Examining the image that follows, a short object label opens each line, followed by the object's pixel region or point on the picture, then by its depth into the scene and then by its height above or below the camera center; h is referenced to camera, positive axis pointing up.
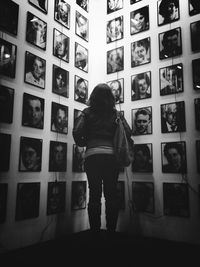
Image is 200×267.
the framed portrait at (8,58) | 2.15 +0.95
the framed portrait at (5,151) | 2.08 +0.14
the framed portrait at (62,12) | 2.83 +1.79
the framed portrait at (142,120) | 2.81 +0.55
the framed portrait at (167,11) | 2.77 +1.75
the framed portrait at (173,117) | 2.57 +0.54
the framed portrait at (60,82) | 2.70 +0.95
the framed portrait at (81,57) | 3.08 +1.38
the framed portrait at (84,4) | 3.23 +2.13
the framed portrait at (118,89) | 3.09 +0.98
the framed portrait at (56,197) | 2.49 -0.28
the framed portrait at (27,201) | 2.19 -0.28
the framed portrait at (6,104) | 2.11 +0.55
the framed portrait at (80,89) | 3.01 +0.96
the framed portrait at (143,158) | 2.74 +0.13
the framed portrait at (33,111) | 2.32 +0.54
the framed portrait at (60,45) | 2.76 +1.37
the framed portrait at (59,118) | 2.63 +0.54
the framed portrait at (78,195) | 2.78 -0.29
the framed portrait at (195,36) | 2.55 +1.35
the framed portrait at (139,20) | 3.00 +1.79
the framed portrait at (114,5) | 3.28 +2.14
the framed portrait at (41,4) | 2.54 +1.67
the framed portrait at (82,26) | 3.15 +1.80
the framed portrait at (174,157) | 2.52 +0.13
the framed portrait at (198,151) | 2.42 +0.18
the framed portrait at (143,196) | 2.67 -0.28
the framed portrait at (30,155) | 2.26 +0.13
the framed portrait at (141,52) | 2.93 +1.37
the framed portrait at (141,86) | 2.87 +0.96
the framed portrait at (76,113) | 2.94 +0.65
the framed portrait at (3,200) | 2.04 -0.25
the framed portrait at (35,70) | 2.39 +0.95
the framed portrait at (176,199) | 2.45 -0.29
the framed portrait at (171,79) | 2.63 +0.95
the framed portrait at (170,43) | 2.69 +1.36
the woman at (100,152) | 2.16 +0.15
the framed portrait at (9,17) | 2.19 +1.34
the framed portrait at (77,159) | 2.83 +0.11
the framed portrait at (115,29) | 3.22 +1.80
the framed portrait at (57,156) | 2.56 +0.13
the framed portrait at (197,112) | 2.46 +0.56
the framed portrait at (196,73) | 2.51 +0.96
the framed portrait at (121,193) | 2.86 -0.26
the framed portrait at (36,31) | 2.44 +1.36
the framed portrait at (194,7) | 2.62 +1.68
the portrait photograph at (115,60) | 3.16 +1.38
